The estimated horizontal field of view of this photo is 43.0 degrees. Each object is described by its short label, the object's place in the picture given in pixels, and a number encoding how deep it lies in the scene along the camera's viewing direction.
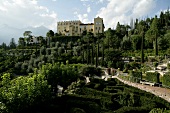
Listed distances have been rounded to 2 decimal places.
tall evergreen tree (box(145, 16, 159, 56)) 57.69
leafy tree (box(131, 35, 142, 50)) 59.34
